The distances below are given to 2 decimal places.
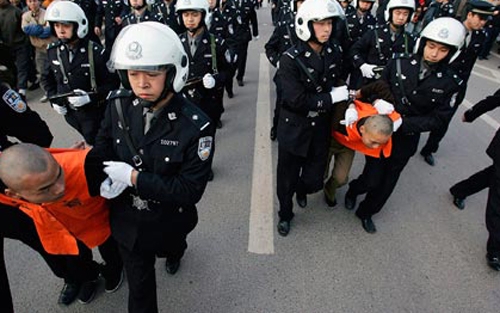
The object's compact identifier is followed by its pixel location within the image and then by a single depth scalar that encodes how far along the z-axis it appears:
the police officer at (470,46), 4.27
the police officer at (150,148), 1.66
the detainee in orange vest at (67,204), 1.45
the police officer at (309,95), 2.55
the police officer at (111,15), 7.27
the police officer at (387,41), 4.11
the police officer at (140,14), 5.82
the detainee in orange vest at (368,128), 2.50
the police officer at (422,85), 2.67
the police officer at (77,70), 3.17
